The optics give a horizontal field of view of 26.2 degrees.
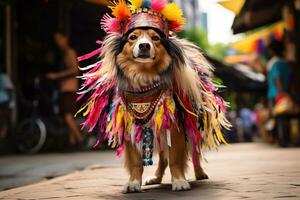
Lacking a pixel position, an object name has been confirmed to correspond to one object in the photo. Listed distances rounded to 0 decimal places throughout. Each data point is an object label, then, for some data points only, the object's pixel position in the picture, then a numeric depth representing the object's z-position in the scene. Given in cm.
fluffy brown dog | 449
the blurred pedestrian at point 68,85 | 1057
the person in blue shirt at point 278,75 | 1088
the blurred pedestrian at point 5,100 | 1036
